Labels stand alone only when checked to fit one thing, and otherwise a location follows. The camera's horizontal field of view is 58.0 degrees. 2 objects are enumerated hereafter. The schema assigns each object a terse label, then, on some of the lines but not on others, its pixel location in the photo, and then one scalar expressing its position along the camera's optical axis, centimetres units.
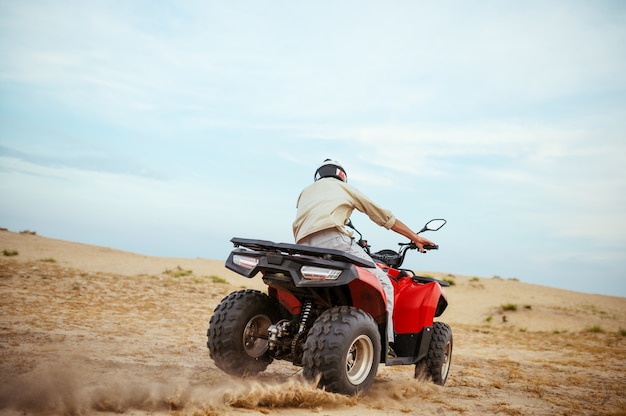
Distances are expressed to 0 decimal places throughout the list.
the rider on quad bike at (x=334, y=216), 536
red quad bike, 470
